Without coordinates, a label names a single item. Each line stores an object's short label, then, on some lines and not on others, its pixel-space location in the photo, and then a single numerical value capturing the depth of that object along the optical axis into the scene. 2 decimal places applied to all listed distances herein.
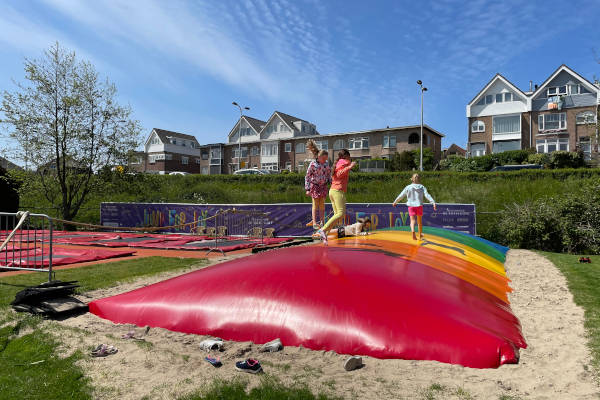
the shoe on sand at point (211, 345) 3.74
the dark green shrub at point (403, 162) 36.22
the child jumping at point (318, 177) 7.35
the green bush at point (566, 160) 26.36
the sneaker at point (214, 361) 3.35
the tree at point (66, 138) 19.75
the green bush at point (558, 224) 13.03
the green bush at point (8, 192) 20.61
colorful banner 14.19
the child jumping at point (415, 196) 7.77
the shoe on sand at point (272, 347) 3.64
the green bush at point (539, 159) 28.92
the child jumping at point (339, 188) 6.84
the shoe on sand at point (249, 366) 3.19
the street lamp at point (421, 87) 32.93
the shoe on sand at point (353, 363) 3.24
